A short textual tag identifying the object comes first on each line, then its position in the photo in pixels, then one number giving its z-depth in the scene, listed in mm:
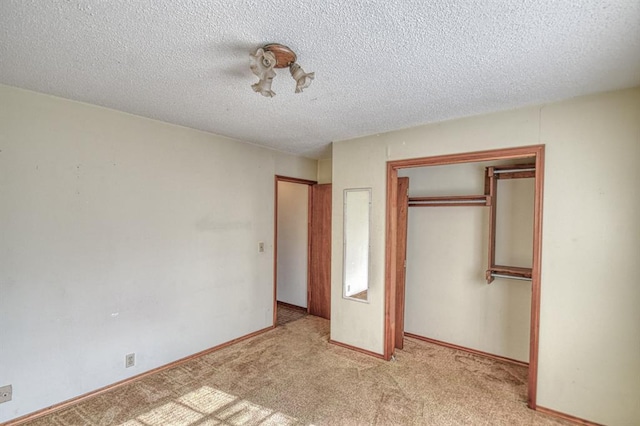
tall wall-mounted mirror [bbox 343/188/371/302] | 3422
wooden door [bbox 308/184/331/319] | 4590
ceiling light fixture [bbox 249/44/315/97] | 1588
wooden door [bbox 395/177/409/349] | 3389
